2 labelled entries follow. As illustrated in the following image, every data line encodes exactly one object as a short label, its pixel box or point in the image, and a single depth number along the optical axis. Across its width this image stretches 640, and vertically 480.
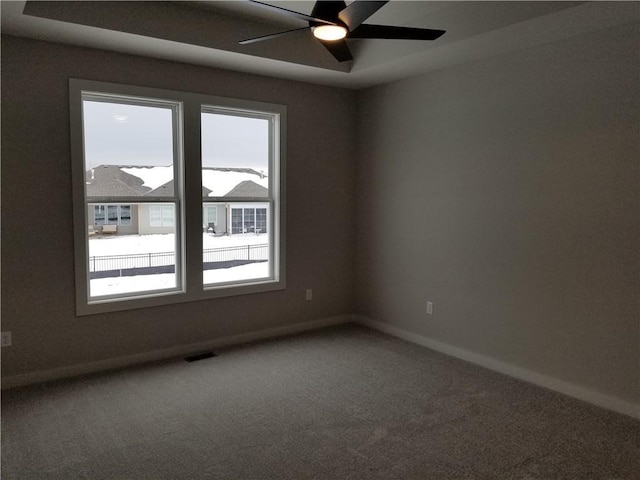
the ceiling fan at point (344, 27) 2.25
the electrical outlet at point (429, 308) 4.46
